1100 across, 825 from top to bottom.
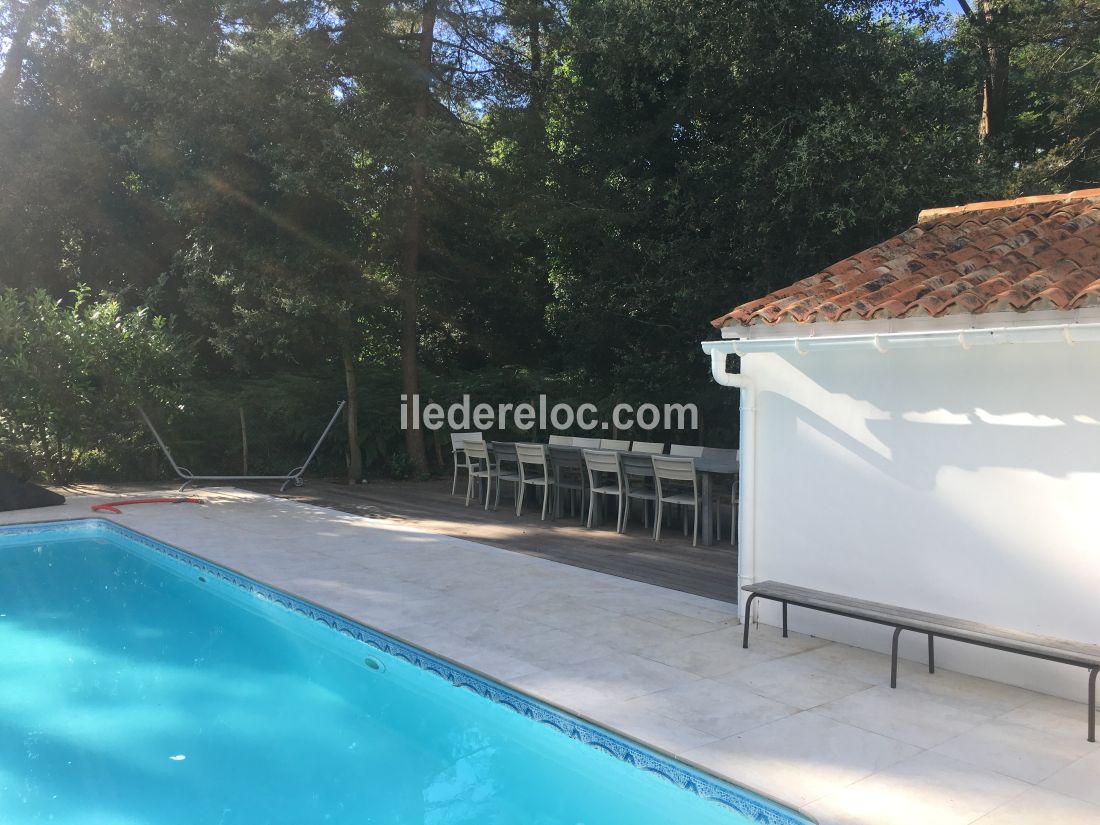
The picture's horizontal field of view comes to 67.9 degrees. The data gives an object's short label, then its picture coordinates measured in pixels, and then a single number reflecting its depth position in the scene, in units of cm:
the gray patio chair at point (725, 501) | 796
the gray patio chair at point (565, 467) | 968
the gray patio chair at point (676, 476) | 794
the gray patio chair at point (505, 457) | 1042
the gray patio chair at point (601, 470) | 887
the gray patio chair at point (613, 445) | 1026
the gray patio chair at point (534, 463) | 984
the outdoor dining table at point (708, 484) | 799
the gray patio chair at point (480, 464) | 1066
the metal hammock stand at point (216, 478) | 1197
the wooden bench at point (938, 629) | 376
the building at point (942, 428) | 421
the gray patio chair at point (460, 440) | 1119
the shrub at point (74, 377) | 1100
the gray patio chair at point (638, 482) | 862
